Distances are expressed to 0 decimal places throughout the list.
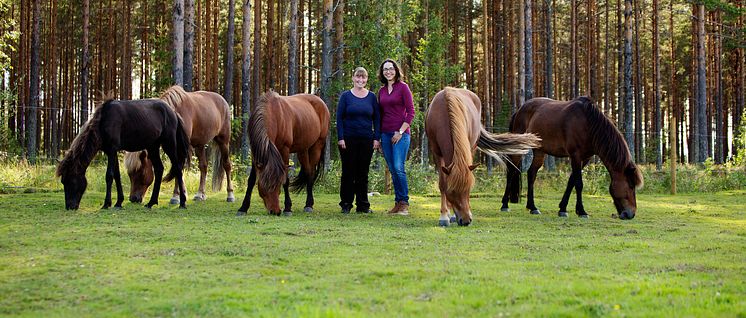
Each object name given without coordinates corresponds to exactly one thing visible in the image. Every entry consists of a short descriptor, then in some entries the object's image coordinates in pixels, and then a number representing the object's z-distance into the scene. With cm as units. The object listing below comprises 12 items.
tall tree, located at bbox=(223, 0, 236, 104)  2584
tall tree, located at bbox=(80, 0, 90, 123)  2448
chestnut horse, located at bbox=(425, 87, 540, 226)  847
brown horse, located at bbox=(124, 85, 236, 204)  1177
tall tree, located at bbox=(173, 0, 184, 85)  1606
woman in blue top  1042
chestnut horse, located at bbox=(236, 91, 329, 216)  922
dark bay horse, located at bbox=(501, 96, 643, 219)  1020
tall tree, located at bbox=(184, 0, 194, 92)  1714
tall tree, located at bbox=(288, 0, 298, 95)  2009
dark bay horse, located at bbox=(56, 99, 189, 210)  991
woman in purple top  1038
